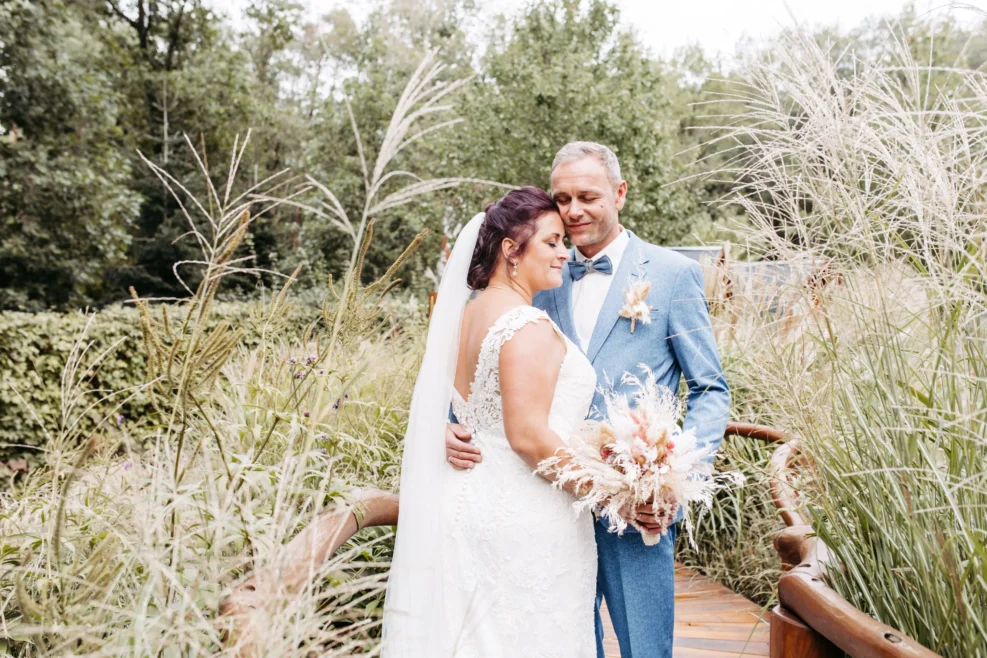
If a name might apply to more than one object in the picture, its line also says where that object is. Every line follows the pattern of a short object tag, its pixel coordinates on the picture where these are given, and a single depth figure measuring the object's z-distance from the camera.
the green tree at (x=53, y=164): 10.67
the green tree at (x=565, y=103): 12.20
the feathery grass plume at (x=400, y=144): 1.40
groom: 2.51
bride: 2.37
